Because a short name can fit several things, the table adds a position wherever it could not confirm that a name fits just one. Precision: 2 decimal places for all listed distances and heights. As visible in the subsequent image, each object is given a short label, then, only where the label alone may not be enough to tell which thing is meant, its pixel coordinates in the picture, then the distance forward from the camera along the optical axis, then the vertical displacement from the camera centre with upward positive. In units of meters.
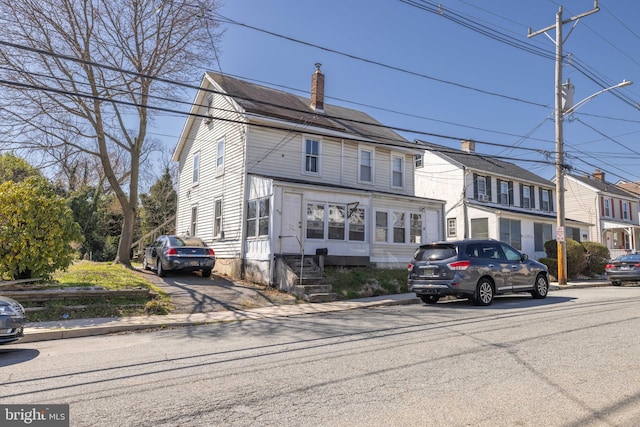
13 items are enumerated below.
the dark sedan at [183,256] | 15.98 -0.10
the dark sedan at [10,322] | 6.83 -1.17
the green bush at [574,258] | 22.02 +0.16
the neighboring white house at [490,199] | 26.91 +4.33
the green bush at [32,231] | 11.08 +0.48
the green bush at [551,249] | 23.83 +0.66
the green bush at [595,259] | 24.05 +0.15
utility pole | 19.05 +6.03
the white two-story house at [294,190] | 16.92 +2.81
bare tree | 16.14 +7.75
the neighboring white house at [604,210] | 37.59 +4.79
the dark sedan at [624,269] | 19.14 -0.32
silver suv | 11.60 -0.33
